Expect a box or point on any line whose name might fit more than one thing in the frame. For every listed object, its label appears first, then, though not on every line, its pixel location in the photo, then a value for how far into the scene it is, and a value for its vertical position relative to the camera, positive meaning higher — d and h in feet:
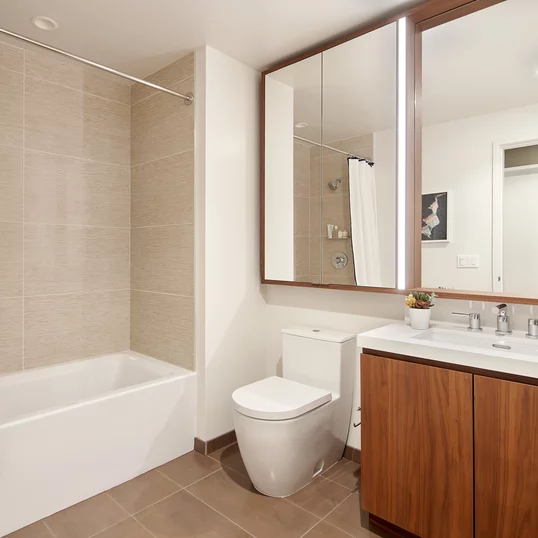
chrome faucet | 5.68 -0.85
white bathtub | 5.80 -2.75
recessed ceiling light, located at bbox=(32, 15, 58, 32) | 6.88 +4.12
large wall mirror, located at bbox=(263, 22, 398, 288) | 6.89 +1.82
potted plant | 6.12 -0.69
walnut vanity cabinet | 4.33 -2.20
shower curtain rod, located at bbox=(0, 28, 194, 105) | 5.61 +3.17
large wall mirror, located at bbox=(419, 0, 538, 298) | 5.80 +1.70
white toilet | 6.20 -2.37
